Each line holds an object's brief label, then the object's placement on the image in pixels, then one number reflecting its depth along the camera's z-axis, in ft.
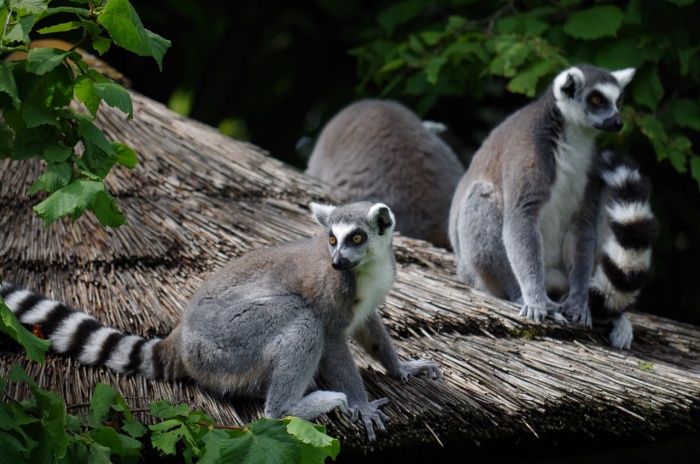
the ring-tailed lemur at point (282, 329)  24.47
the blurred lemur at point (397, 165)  52.54
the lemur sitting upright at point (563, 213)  35.96
